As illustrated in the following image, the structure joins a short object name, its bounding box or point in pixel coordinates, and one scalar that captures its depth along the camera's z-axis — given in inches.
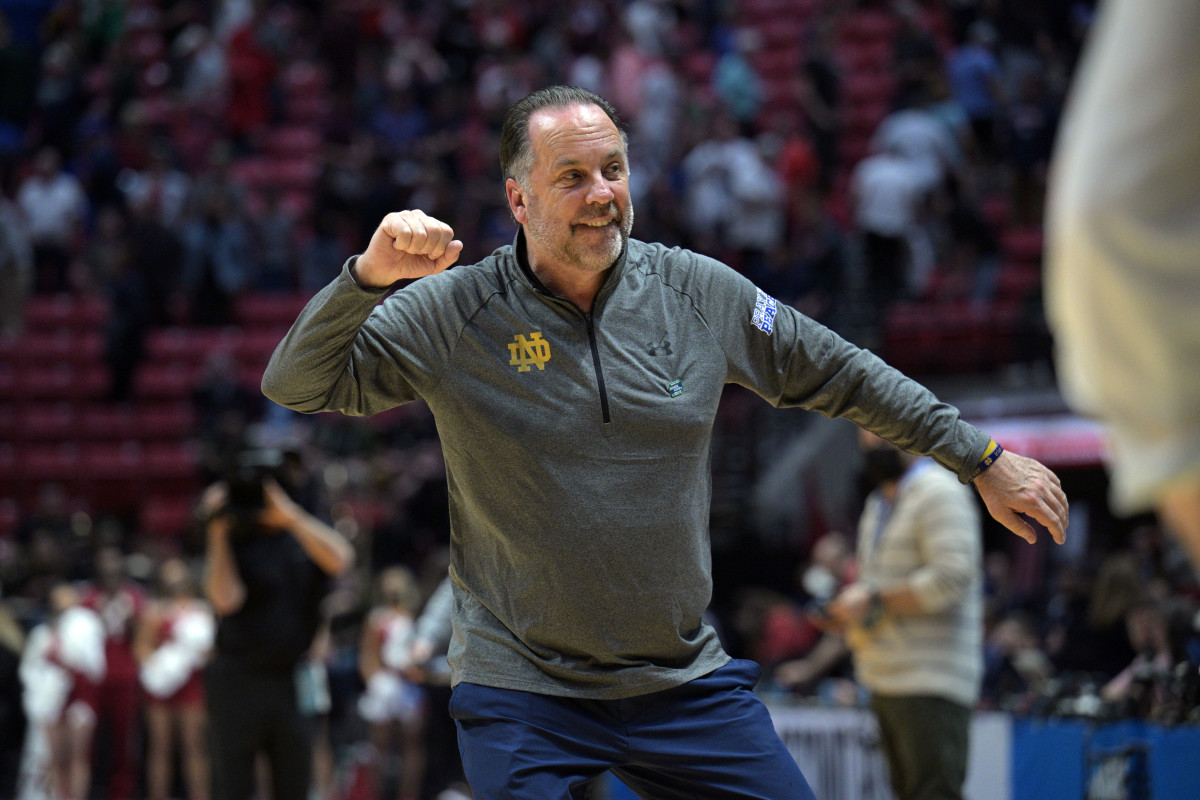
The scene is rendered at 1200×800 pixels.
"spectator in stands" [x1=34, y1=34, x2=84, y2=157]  659.4
